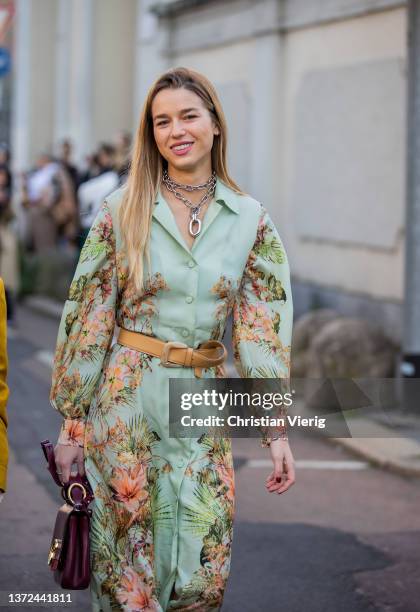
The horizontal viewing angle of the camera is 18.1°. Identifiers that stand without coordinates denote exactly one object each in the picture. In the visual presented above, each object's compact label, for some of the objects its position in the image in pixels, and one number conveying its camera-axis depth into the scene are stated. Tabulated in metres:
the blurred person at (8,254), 14.92
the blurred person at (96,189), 13.50
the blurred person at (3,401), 3.88
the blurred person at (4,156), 21.71
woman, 3.77
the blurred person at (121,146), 14.09
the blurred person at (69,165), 19.50
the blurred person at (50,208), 19.22
